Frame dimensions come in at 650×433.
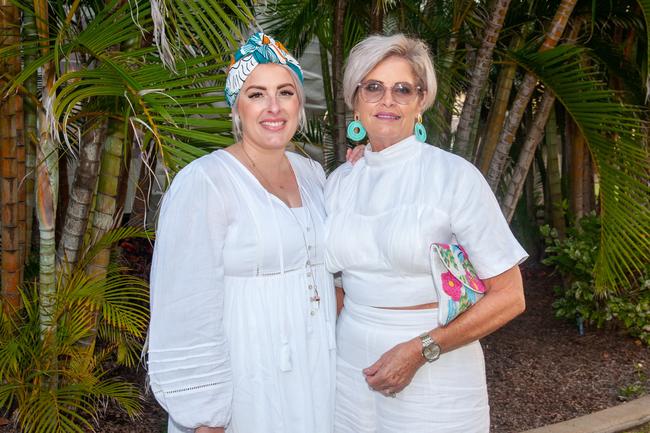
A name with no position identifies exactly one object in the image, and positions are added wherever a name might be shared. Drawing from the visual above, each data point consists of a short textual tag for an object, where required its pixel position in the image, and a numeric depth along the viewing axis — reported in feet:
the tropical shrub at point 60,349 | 11.27
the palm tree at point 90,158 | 8.95
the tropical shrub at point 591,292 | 18.35
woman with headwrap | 7.11
